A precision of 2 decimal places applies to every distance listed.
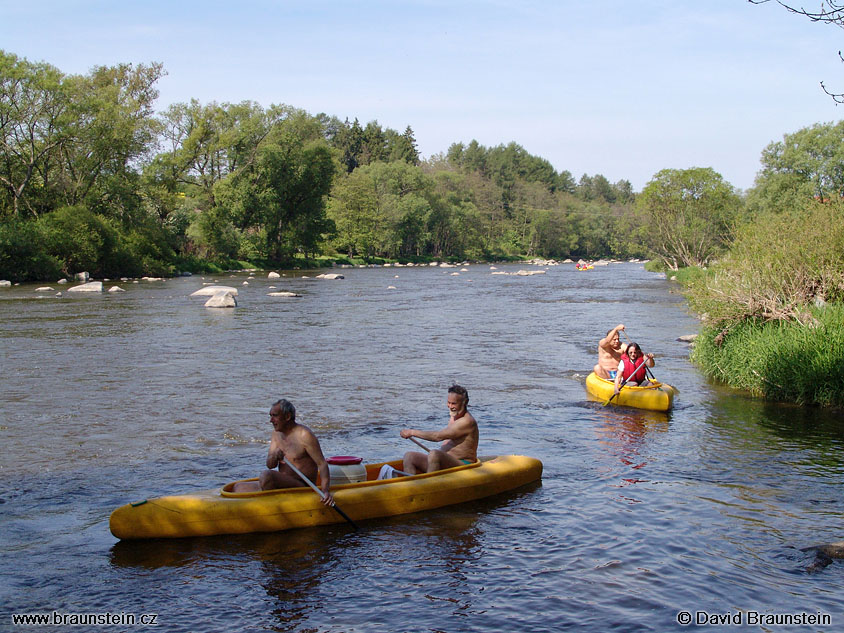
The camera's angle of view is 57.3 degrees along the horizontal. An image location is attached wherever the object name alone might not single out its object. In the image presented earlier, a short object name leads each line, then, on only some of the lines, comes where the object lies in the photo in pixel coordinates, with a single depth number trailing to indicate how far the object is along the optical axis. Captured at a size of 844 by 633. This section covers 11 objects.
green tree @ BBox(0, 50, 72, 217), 37.62
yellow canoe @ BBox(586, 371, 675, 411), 11.89
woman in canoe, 12.52
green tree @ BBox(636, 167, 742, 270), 46.09
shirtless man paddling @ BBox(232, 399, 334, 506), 6.95
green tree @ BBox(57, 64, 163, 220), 40.78
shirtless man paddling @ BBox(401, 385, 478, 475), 7.96
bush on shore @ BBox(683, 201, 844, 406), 11.54
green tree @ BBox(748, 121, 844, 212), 39.97
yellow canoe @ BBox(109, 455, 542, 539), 6.64
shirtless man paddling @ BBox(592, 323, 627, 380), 13.28
